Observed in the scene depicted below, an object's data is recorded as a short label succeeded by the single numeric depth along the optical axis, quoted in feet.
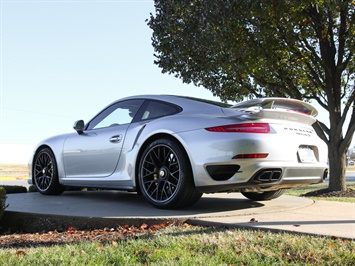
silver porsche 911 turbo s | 16.85
